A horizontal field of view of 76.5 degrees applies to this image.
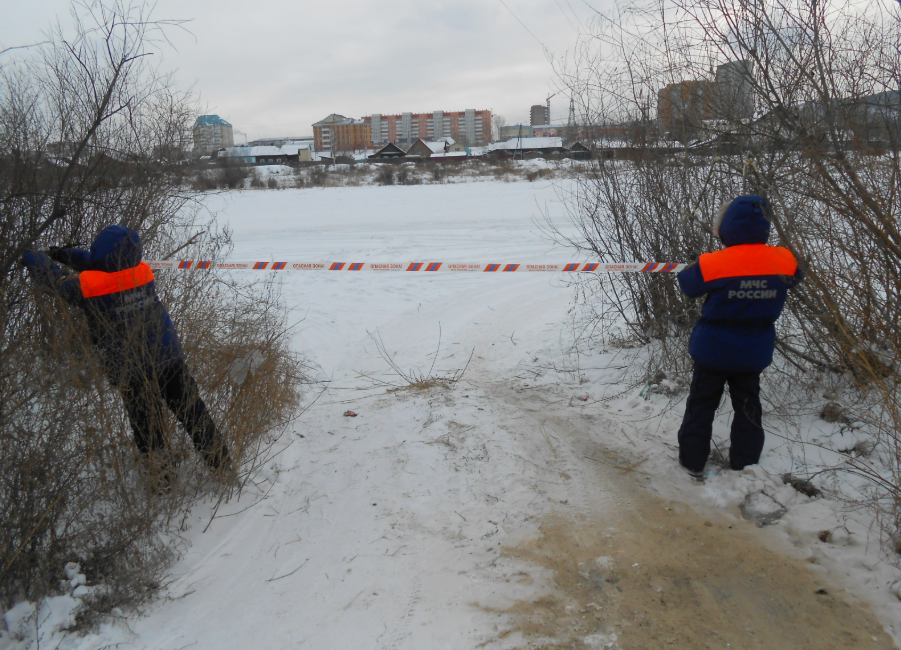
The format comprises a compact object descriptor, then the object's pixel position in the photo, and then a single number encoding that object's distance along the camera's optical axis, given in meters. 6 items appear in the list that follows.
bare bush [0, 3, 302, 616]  2.95
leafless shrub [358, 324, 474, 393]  6.04
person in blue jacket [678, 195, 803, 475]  3.60
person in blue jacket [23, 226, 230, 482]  3.64
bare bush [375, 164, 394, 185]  40.72
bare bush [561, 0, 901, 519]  3.54
